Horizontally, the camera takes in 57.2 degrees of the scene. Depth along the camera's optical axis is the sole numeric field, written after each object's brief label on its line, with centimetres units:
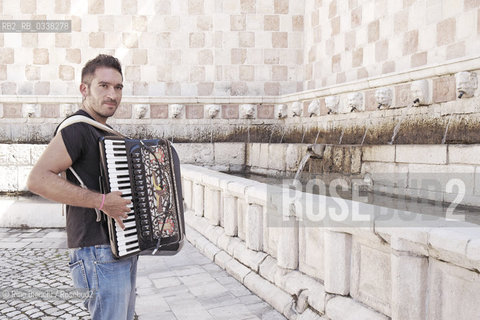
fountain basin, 188
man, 175
